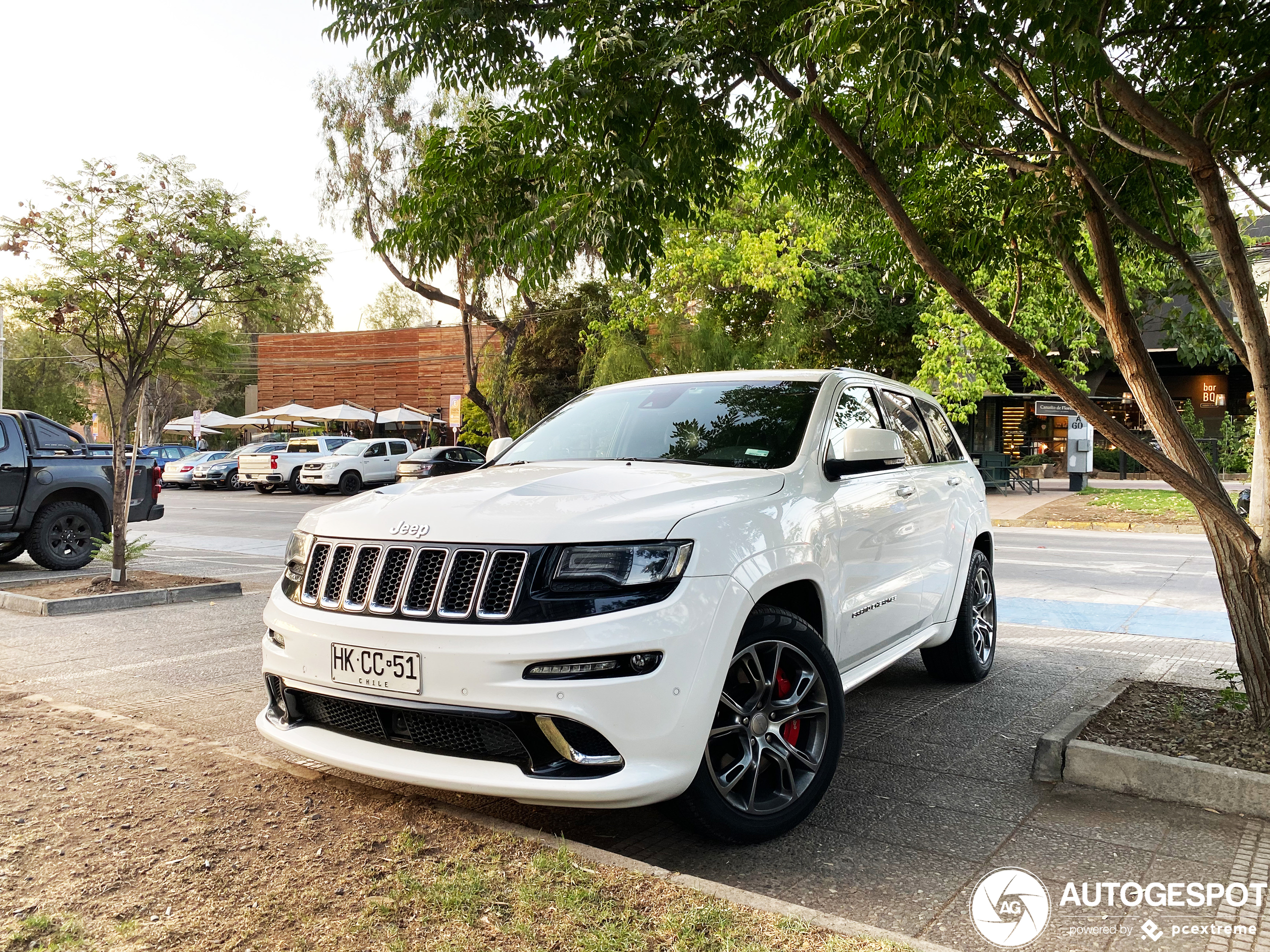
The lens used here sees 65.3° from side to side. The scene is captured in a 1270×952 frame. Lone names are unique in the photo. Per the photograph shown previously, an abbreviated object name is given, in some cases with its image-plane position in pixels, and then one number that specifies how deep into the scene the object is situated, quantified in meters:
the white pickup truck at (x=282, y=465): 30.81
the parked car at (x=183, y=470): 34.19
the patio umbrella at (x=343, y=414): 39.94
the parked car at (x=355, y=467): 29.16
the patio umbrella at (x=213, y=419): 45.75
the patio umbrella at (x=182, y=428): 46.09
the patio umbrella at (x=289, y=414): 39.91
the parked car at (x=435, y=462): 25.45
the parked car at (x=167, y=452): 37.17
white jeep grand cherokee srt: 3.07
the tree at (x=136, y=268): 9.72
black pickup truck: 11.19
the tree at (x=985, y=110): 3.73
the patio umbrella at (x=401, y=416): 40.62
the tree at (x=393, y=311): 68.00
